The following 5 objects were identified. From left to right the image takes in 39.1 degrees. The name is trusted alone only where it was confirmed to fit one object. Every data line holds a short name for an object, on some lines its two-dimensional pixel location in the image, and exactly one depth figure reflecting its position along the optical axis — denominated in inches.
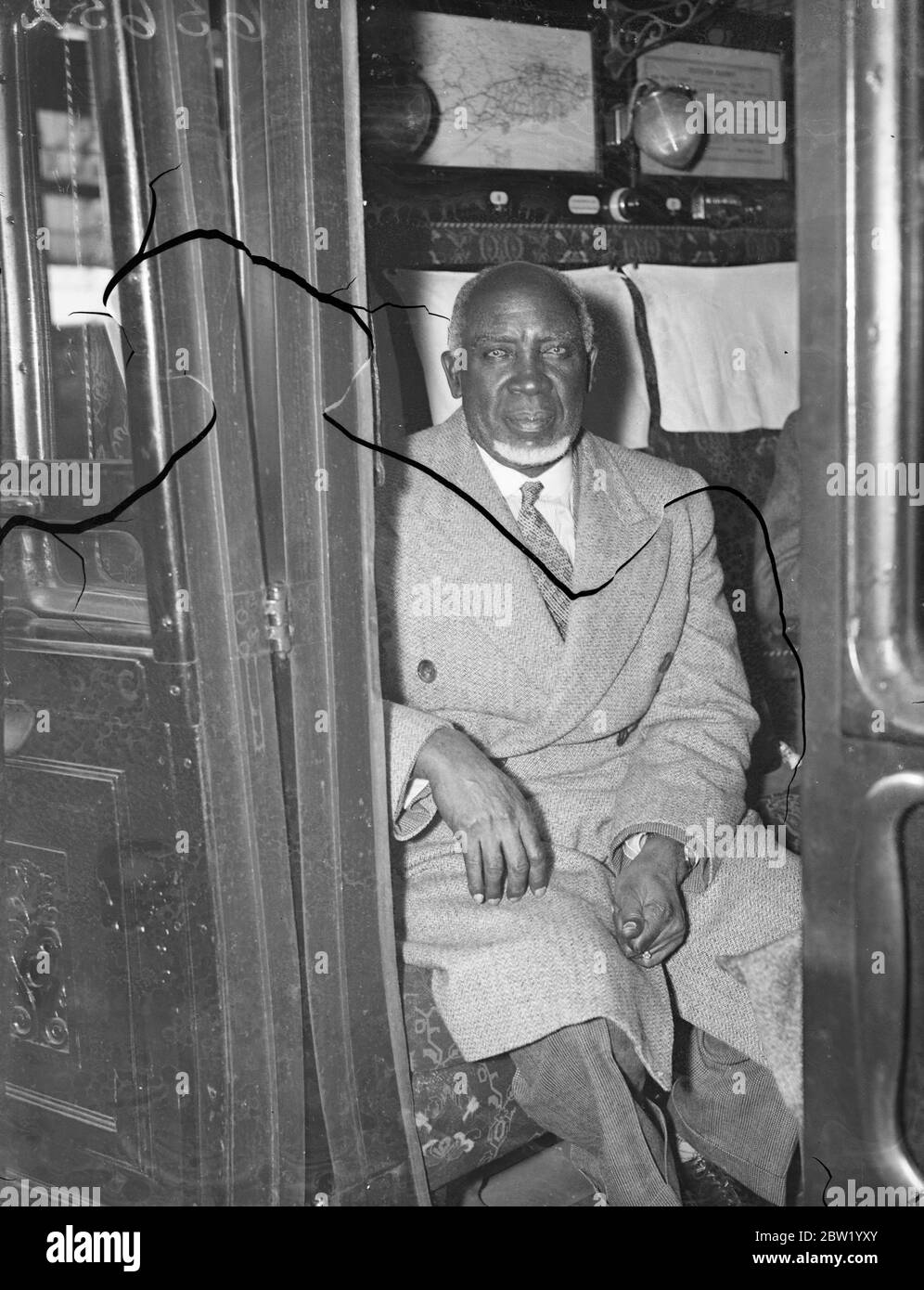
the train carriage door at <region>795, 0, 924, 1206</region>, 55.9
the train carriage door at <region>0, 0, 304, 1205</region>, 57.9
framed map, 61.8
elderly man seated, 61.2
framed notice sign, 60.7
